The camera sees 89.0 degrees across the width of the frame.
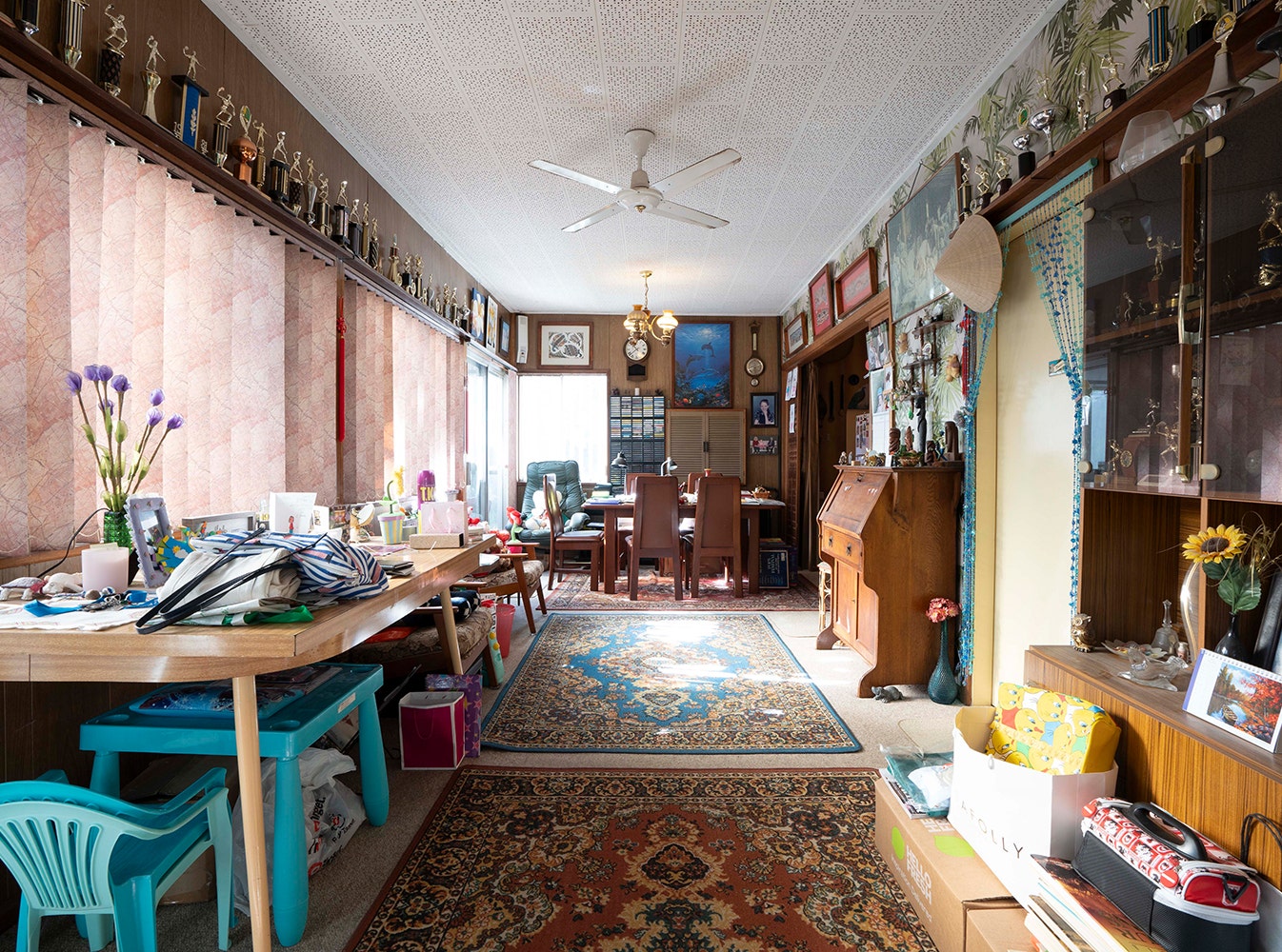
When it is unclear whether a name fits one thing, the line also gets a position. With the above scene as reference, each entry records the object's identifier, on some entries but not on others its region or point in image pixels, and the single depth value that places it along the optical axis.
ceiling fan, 3.30
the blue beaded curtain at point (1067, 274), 2.25
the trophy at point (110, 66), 1.97
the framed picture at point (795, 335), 6.66
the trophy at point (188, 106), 2.28
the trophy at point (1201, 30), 1.68
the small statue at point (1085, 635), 1.87
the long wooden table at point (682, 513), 5.77
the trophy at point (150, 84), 2.11
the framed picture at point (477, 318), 6.07
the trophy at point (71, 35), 1.80
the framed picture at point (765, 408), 7.76
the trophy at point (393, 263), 4.10
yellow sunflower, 1.41
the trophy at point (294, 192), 2.95
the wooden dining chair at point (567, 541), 5.89
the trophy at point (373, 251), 3.79
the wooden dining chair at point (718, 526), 5.48
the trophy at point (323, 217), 3.22
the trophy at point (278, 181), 2.80
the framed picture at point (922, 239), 3.29
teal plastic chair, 1.22
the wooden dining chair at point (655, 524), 5.41
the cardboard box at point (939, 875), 1.46
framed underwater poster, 7.77
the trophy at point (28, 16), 1.66
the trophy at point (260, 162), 2.72
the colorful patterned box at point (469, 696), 2.55
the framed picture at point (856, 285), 4.55
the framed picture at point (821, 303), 5.61
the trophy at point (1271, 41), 1.37
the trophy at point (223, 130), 2.48
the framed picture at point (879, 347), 4.38
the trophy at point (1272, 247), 1.22
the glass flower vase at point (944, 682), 3.16
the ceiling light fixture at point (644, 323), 6.09
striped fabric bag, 1.50
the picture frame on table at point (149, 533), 1.70
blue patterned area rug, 2.74
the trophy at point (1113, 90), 2.02
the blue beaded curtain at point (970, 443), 3.04
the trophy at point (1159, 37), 1.85
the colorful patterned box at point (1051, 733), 1.51
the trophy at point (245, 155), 2.57
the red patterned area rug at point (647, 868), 1.60
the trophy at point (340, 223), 3.39
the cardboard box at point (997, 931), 1.32
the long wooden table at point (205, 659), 1.25
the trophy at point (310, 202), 3.14
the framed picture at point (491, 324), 6.55
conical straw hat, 2.77
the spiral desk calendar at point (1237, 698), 1.24
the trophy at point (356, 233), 3.51
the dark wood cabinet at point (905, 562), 3.22
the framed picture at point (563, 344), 7.81
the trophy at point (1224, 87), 1.52
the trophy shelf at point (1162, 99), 1.57
